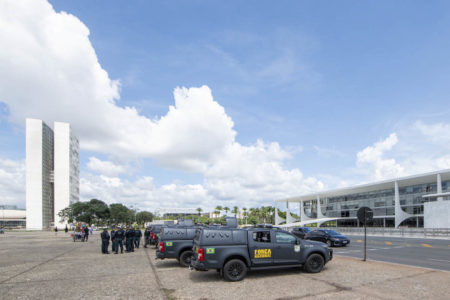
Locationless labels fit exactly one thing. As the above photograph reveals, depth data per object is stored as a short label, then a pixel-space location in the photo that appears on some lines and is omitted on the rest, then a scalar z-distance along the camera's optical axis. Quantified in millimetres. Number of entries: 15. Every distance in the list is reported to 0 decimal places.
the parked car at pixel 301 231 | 26159
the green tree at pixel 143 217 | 138825
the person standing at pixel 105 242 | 19109
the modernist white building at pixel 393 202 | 49188
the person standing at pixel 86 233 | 33612
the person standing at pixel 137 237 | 21506
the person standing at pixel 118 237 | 18938
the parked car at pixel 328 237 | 21484
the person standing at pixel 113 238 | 19016
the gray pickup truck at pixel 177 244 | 12969
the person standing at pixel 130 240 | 19547
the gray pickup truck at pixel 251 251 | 9633
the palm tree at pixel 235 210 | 148875
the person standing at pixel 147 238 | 24200
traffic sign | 13320
